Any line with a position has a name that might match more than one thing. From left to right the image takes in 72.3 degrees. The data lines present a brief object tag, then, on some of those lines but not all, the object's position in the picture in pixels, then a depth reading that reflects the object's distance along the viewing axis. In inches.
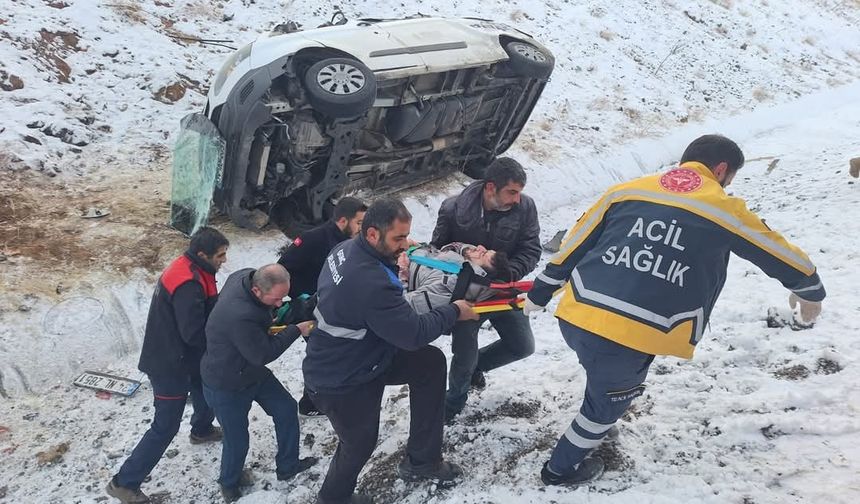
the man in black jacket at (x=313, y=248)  153.0
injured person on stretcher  127.9
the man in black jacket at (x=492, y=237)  142.7
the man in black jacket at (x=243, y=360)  124.6
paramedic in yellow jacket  101.2
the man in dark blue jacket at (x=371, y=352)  110.5
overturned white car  203.0
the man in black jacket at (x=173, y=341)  133.6
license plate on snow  177.9
